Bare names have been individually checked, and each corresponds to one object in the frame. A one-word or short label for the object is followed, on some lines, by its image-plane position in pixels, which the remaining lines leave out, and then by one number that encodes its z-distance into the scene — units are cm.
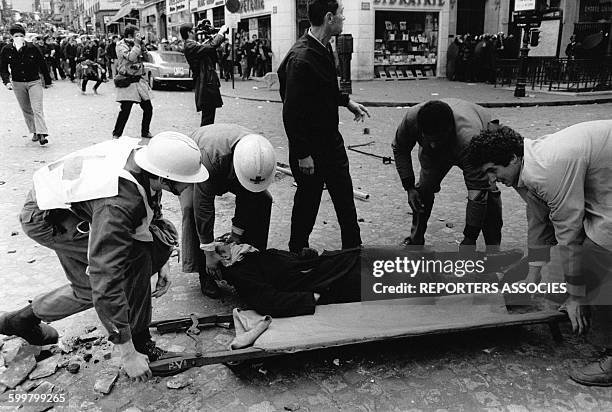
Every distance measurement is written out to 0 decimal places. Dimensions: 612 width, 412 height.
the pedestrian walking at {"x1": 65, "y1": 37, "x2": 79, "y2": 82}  2353
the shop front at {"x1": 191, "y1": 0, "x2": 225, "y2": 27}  2797
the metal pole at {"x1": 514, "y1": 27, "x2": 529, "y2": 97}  1406
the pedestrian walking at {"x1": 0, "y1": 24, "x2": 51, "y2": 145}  891
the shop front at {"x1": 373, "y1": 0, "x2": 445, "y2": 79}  2073
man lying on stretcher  338
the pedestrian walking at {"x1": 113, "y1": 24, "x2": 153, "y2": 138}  880
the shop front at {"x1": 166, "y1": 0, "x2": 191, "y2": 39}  3341
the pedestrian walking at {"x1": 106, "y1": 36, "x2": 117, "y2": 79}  2368
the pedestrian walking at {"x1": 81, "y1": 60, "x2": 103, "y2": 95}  1752
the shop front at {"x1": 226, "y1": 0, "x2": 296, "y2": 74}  2178
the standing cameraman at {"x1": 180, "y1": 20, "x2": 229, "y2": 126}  796
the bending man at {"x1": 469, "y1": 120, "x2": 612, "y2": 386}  262
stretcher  283
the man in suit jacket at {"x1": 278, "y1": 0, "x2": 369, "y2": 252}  384
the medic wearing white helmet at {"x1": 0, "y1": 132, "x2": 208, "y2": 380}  239
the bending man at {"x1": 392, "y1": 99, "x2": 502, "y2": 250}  371
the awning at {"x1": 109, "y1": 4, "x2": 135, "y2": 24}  4678
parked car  1883
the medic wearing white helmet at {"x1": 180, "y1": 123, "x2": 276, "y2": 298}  331
